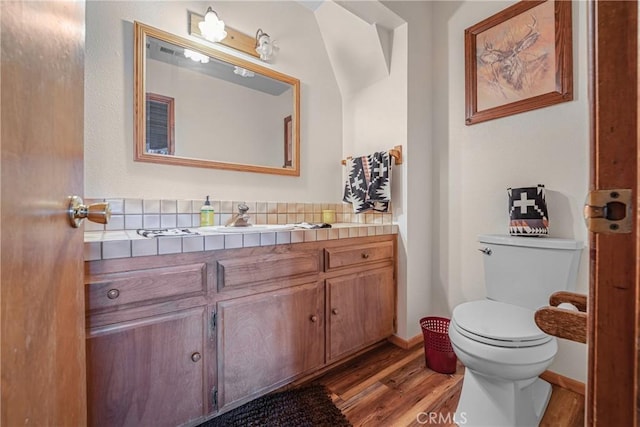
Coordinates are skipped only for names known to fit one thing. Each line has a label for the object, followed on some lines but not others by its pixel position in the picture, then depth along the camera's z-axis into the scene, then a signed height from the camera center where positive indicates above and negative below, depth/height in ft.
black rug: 3.83 -2.99
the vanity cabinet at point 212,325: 2.95 -1.53
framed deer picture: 4.51 +2.80
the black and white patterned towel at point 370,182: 5.88 +0.67
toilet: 3.34 -1.56
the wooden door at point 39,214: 1.11 +0.00
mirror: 4.65 +2.08
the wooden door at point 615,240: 0.98 -0.11
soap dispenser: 4.97 -0.05
